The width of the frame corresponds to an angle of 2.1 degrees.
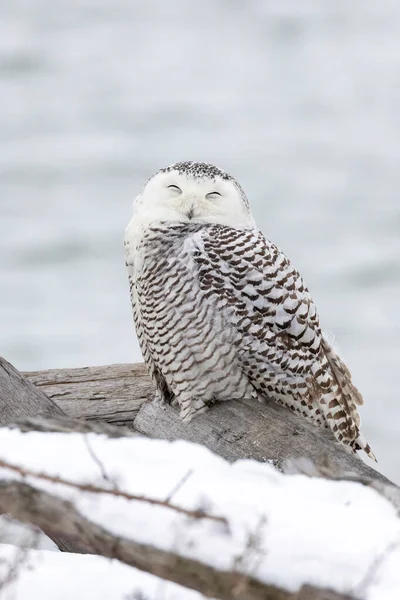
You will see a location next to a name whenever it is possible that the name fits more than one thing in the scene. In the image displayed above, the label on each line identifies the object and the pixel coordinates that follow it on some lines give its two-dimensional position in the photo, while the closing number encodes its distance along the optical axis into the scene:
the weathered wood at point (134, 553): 13.84
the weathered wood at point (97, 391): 16.21
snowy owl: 16.13
